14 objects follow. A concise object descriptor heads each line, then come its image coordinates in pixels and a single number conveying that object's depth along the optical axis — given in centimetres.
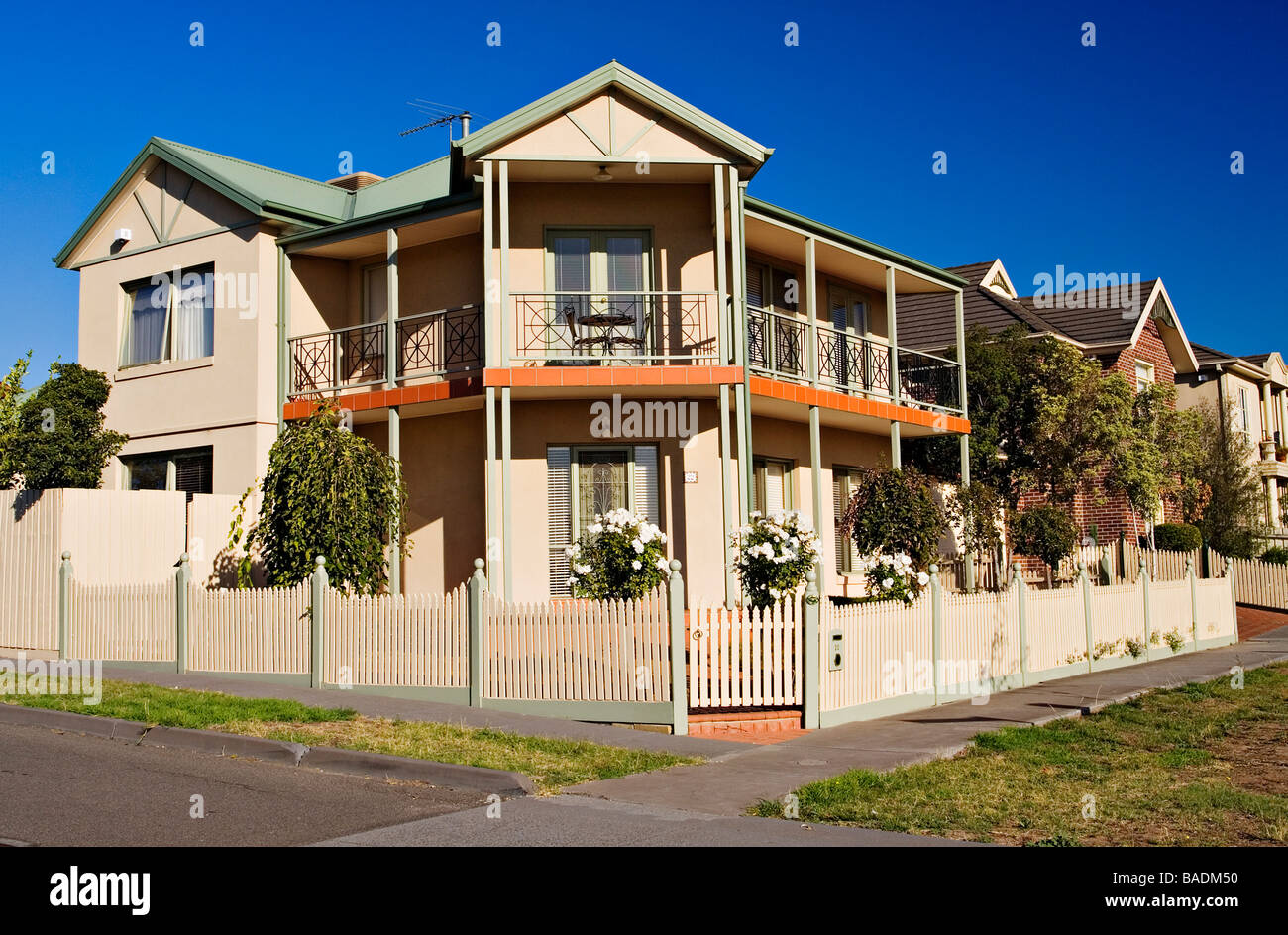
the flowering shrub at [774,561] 1338
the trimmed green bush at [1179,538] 2934
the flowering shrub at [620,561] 1348
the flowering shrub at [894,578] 1459
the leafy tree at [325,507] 1485
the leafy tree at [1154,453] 2428
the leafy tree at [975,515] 1867
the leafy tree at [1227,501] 3044
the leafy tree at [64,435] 1736
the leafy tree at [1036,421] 2433
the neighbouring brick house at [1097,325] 2919
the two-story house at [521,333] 1638
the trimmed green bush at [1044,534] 2264
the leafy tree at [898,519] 1609
